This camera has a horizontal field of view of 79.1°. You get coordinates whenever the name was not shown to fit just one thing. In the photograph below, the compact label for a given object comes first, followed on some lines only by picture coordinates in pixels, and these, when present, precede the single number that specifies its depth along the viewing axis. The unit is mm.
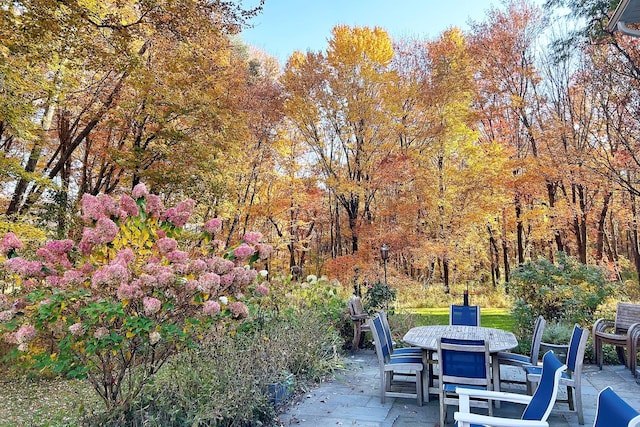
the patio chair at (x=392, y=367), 3857
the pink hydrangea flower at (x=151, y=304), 2510
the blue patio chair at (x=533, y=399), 2099
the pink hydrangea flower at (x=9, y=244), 2738
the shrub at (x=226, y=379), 2805
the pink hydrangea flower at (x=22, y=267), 2588
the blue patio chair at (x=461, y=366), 3141
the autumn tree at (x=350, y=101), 9664
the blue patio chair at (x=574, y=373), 3330
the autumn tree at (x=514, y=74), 10844
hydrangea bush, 2564
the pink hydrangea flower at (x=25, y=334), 2504
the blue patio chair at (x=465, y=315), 5250
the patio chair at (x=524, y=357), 3846
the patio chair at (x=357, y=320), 6172
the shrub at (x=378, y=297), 6535
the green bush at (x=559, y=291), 6086
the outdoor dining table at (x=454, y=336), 3682
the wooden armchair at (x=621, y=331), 4852
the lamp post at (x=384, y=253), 8312
